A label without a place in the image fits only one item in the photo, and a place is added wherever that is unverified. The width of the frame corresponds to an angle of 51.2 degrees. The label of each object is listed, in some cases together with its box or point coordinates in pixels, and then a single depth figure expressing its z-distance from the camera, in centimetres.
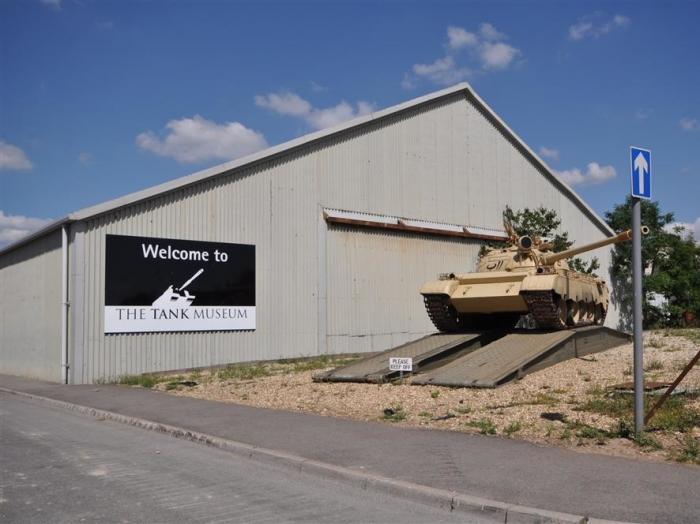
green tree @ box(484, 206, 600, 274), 3045
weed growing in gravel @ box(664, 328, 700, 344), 2030
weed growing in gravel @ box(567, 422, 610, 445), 894
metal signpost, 880
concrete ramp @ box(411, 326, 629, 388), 1386
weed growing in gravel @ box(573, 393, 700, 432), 925
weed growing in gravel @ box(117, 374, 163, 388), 1712
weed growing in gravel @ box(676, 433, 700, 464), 777
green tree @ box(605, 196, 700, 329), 3709
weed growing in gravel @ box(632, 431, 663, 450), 838
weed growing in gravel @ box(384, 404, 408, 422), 1104
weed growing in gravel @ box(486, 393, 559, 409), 1143
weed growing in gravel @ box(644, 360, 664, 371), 1502
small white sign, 1402
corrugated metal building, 1869
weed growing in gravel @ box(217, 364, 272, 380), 1797
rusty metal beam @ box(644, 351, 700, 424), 872
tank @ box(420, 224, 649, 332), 1800
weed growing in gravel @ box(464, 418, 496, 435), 967
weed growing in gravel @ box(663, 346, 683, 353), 1789
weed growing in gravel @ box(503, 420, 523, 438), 957
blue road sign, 901
